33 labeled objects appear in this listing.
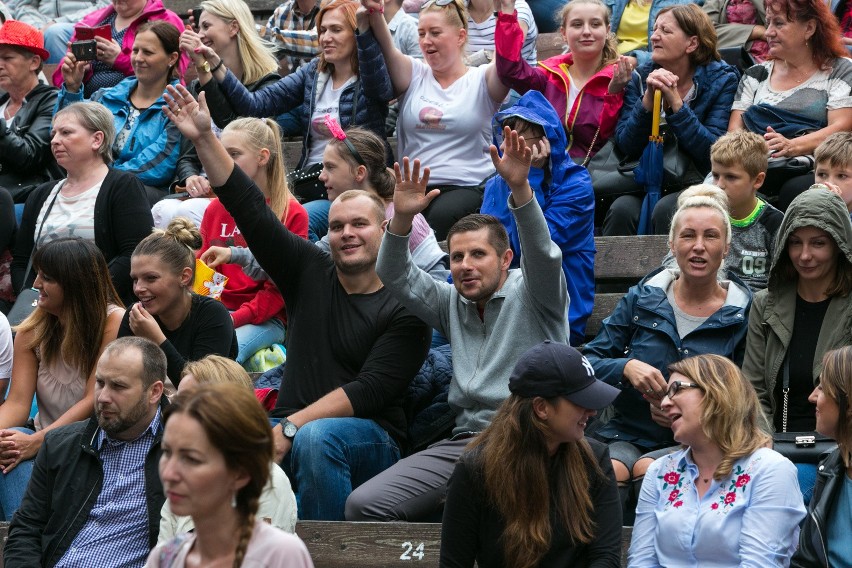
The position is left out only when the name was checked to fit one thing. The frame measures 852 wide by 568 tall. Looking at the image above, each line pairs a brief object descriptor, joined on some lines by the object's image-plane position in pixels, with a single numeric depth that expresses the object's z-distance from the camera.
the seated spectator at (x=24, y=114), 14.88
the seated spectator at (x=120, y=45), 16.14
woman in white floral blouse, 7.63
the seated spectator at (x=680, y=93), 12.75
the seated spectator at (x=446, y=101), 13.41
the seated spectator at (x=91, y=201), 12.19
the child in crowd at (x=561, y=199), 11.19
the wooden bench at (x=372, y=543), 8.73
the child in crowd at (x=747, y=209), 10.96
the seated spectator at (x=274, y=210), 12.00
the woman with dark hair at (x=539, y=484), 7.53
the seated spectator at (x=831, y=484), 7.79
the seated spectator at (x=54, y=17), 19.23
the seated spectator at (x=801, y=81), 12.71
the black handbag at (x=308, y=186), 13.73
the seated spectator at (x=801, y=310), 9.43
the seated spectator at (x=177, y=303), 10.27
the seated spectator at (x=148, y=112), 14.63
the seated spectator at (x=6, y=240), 13.42
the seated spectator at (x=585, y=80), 13.35
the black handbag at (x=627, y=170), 12.91
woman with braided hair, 5.62
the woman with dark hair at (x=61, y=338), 10.25
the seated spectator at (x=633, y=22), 15.59
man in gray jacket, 9.09
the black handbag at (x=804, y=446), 8.84
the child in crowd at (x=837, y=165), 10.91
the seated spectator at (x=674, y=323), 9.63
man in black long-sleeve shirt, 9.40
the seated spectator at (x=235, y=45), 15.35
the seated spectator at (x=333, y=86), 13.59
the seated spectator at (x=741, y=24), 15.02
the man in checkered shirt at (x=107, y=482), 8.66
